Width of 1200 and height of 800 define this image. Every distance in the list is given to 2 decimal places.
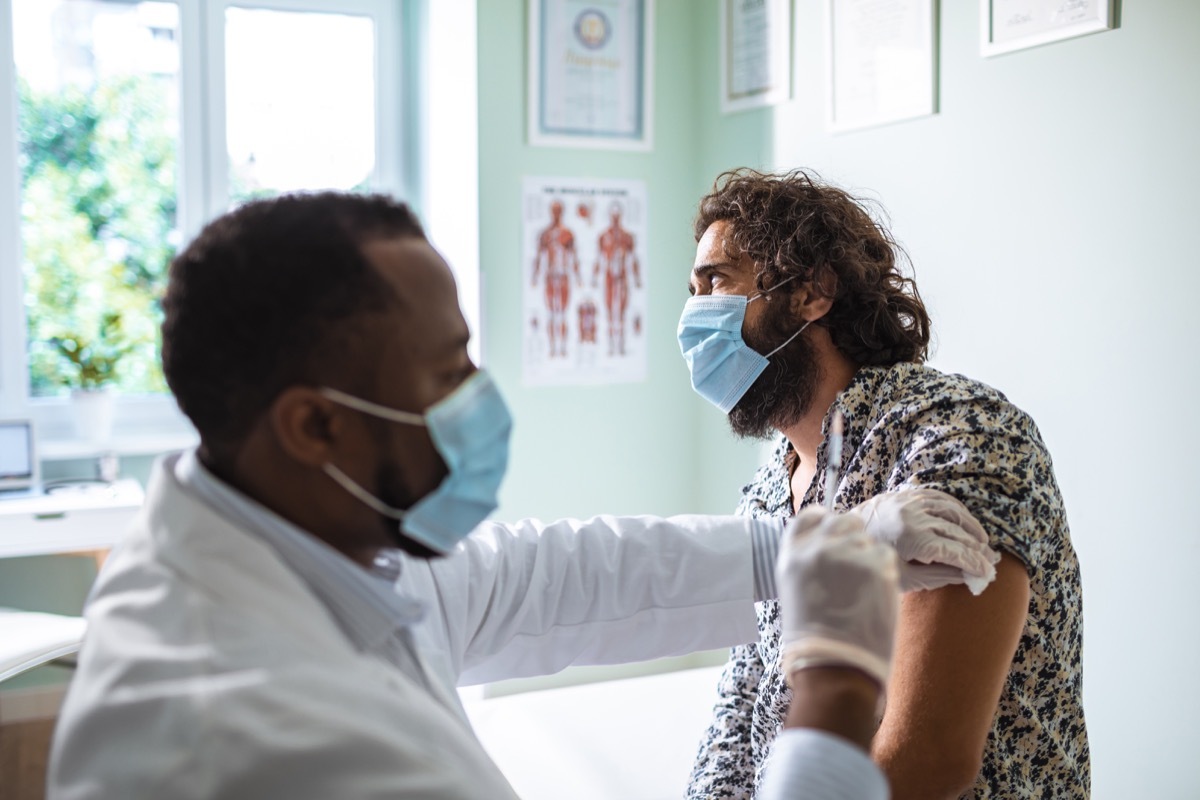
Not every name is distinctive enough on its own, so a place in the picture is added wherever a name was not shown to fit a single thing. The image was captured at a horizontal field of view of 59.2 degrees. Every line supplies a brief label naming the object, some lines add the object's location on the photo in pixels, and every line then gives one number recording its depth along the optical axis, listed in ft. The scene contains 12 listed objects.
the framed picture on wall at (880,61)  7.66
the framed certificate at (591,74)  10.52
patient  4.07
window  11.39
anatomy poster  10.68
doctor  2.51
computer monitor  10.50
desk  9.48
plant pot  11.25
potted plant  11.26
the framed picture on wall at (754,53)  9.37
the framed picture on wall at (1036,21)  6.32
